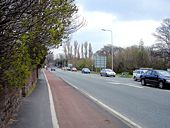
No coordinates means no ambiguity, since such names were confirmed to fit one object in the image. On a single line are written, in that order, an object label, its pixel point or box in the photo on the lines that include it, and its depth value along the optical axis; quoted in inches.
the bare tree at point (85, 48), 3364.4
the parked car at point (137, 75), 811.2
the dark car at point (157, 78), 542.2
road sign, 1529.3
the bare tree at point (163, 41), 1662.9
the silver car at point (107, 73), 1161.4
